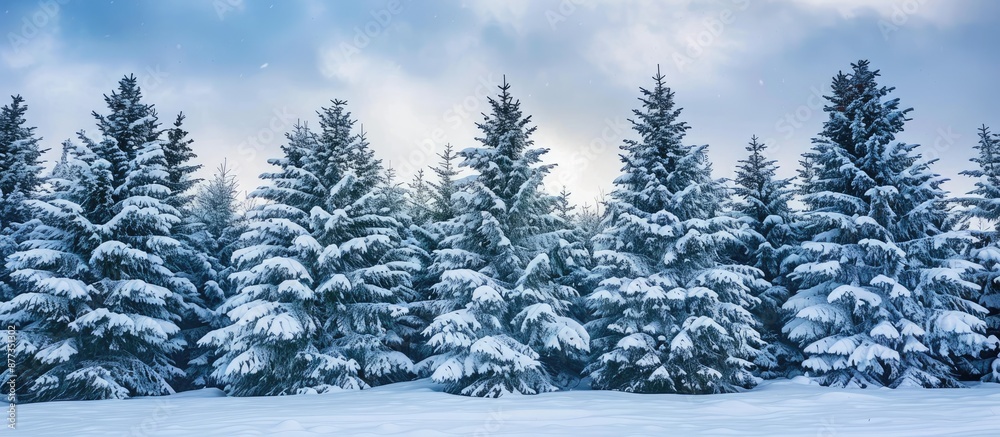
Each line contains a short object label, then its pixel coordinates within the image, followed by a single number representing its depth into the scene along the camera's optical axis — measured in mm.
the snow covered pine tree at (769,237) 20438
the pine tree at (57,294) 16938
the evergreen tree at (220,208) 26562
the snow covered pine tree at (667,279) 16172
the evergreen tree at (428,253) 18453
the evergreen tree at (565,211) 26797
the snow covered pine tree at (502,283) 15797
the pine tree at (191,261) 21328
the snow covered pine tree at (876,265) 16953
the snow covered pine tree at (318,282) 17609
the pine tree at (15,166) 21234
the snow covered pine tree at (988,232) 18031
